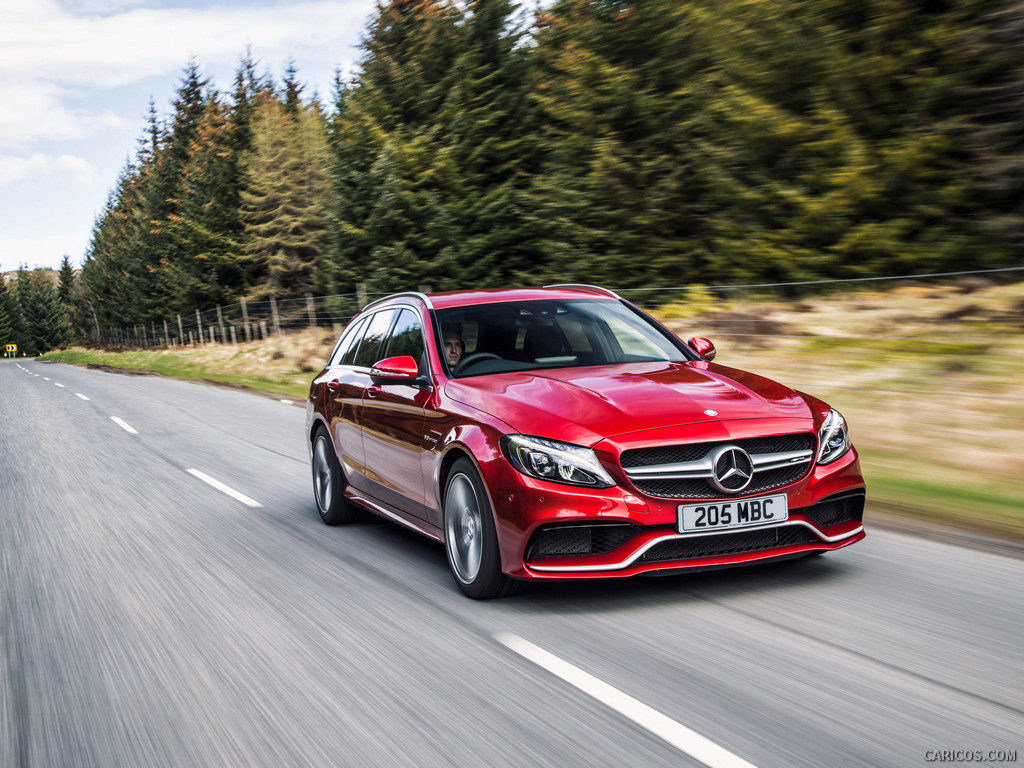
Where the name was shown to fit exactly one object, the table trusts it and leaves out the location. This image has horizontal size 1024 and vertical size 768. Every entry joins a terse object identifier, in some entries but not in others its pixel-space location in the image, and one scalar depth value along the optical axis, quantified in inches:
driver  236.2
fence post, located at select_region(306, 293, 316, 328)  1066.7
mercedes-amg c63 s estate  182.5
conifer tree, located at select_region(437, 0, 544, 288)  1119.6
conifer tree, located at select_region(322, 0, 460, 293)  1162.0
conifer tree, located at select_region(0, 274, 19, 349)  6589.6
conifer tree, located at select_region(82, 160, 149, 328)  2999.5
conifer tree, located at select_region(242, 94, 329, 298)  1939.0
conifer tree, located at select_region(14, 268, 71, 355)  5915.4
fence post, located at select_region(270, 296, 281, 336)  1272.5
